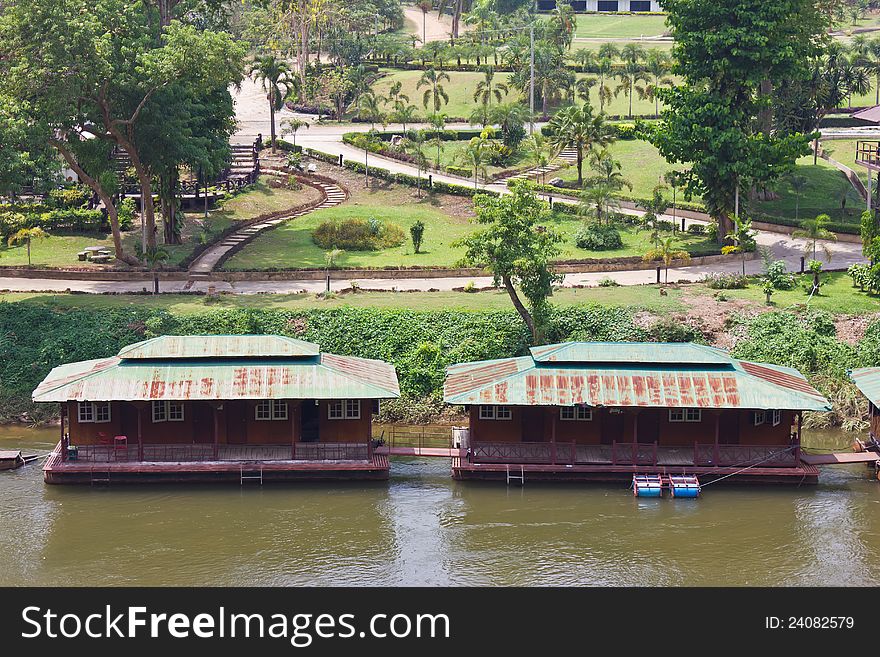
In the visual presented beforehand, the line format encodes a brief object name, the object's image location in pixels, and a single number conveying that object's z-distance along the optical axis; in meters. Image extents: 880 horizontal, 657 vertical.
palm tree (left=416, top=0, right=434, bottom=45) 158.25
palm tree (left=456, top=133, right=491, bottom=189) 90.62
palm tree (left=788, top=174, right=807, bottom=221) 86.82
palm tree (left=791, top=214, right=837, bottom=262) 71.32
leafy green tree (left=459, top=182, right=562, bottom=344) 59.69
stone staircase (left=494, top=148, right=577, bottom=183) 95.12
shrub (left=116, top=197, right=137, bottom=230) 81.06
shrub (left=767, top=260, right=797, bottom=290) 67.94
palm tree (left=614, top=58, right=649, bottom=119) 116.06
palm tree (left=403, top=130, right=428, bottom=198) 94.50
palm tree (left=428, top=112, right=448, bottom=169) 100.88
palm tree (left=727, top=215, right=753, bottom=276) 72.12
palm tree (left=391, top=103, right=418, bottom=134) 108.88
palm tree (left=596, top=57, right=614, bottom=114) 112.88
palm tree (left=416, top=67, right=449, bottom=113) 114.81
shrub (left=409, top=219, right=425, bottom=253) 77.25
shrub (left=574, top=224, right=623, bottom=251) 77.38
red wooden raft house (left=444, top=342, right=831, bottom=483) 51.97
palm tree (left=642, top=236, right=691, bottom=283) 70.81
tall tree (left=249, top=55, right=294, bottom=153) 102.00
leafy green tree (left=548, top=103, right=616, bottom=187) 88.62
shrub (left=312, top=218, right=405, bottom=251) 79.19
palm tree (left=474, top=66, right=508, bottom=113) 114.00
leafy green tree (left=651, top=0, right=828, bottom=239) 74.81
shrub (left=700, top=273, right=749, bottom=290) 68.31
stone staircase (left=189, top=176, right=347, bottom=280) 74.44
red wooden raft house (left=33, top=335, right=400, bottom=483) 52.16
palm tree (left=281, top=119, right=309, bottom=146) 105.81
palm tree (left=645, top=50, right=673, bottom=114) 115.25
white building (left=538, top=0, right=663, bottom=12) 179.75
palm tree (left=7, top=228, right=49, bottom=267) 74.88
